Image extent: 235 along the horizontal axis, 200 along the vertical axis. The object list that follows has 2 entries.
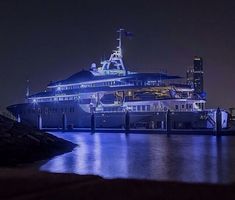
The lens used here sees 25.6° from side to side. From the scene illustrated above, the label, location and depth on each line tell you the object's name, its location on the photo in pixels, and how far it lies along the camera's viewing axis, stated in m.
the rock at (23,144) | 18.16
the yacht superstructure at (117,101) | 71.38
